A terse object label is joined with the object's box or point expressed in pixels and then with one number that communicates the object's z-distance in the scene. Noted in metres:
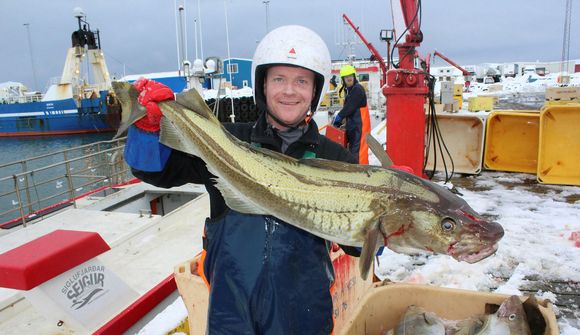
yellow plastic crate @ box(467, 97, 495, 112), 13.39
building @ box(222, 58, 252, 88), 43.61
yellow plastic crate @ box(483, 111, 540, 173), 8.31
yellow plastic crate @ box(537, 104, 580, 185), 7.54
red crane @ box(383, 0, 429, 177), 6.41
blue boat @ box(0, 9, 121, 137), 42.69
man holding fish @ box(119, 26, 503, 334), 1.89
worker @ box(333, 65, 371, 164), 9.33
